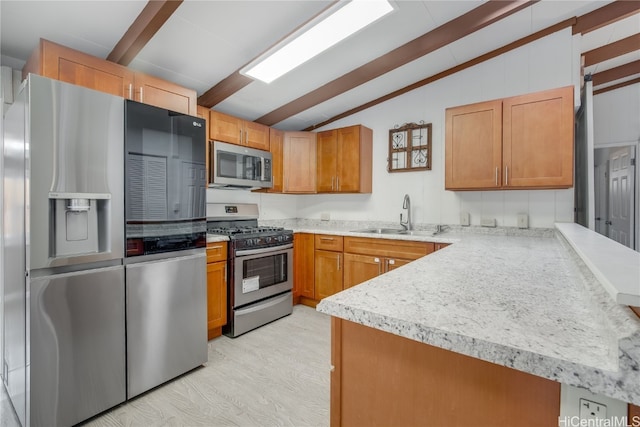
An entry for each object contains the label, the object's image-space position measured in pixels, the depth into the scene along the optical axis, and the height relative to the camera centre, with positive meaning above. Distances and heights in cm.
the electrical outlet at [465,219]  303 -7
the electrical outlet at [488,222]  291 -10
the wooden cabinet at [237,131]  297 +88
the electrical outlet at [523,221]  275 -8
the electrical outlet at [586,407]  50 -34
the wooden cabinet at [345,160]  354 +65
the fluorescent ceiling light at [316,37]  183 +124
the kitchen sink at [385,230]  349 -22
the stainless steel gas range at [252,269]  274 -56
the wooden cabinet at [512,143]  229 +58
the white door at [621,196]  348 +20
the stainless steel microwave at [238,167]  292 +48
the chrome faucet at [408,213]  338 -1
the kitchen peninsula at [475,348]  52 -26
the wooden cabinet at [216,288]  259 -67
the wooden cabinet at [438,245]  261 -29
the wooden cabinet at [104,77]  183 +94
